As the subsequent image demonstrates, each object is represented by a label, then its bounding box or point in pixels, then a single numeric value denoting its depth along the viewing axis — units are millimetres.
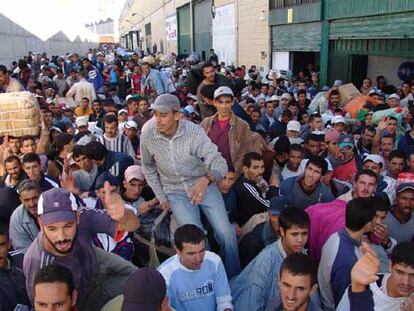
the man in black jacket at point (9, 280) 3354
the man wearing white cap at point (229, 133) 5375
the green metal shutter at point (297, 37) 14047
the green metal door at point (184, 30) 31905
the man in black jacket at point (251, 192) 5094
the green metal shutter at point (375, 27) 9820
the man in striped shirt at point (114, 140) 6836
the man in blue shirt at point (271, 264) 3662
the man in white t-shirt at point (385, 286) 2844
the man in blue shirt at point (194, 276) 3596
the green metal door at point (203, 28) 26094
